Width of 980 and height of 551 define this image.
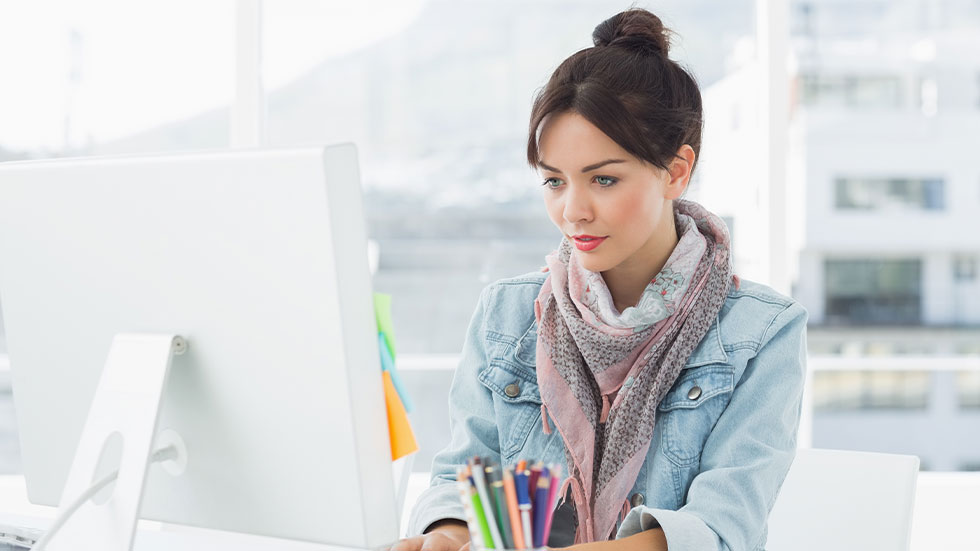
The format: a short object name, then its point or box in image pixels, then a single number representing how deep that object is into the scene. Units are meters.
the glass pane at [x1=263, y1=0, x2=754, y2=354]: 3.60
